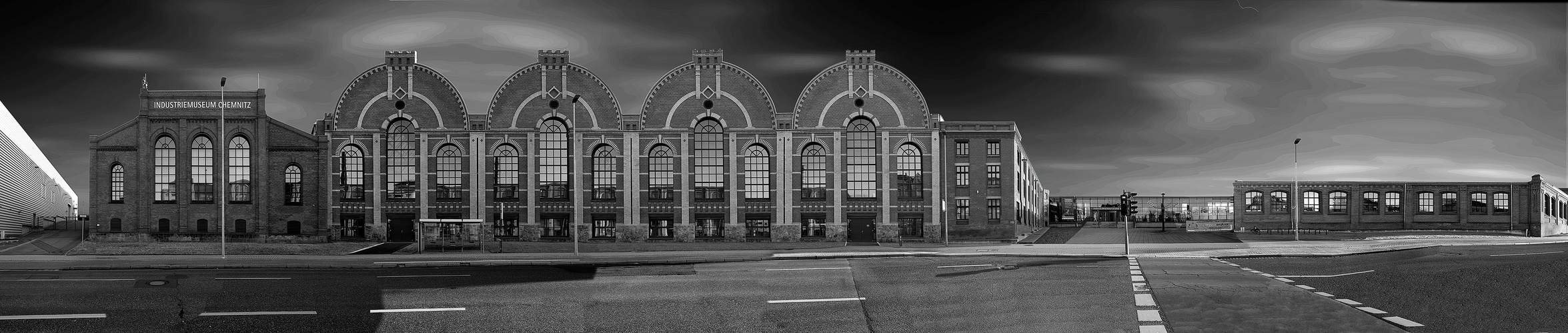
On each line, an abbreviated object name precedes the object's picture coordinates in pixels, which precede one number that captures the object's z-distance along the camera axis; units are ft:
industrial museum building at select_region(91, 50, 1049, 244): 194.90
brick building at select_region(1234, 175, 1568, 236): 284.20
